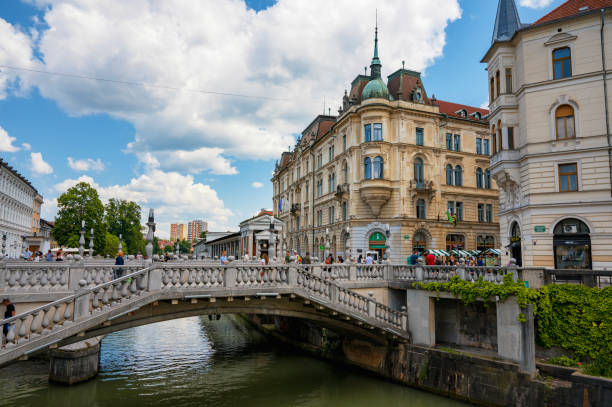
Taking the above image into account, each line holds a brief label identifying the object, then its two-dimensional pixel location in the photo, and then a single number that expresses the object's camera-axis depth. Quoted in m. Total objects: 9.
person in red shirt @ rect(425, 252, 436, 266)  21.39
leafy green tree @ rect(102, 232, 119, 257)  63.17
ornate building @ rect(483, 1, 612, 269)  22.94
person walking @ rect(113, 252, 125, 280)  14.56
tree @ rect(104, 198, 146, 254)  82.25
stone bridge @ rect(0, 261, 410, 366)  11.84
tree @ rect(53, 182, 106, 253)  59.62
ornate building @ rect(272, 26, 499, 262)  41.69
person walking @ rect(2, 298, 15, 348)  11.70
